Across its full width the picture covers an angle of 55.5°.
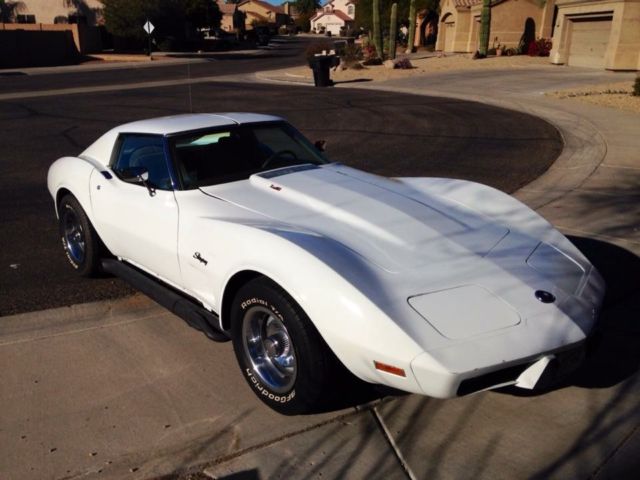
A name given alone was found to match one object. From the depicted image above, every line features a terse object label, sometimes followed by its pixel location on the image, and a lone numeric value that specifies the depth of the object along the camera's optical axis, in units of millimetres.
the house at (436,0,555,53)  39281
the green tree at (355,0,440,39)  49156
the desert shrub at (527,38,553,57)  34969
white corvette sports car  2811
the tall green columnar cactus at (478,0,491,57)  34562
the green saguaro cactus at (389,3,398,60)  32688
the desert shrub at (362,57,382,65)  33397
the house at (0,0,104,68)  43594
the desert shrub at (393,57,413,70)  30297
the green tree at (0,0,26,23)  54844
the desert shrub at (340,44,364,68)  32938
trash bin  24344
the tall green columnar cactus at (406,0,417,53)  43231
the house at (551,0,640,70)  24922
